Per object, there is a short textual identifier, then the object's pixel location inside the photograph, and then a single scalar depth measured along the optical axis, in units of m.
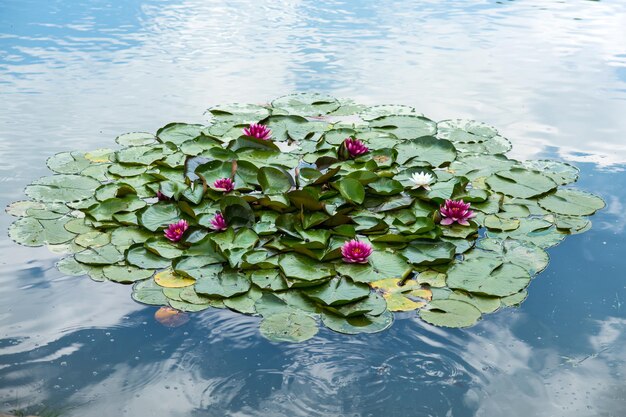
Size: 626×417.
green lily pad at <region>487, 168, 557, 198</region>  3.55
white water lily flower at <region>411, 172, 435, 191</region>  3.44
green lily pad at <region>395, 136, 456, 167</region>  3.82
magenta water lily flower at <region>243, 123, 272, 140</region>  3.89
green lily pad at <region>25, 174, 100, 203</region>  3.52
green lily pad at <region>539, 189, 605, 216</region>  3.46
